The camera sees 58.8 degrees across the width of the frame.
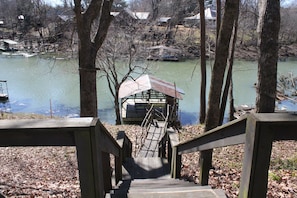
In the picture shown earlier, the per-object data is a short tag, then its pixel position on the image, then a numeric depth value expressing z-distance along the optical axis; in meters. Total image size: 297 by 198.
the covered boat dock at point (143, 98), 16.33
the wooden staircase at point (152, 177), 2.18
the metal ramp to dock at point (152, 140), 7.63
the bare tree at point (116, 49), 15.28
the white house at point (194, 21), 30.47
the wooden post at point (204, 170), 3.17
